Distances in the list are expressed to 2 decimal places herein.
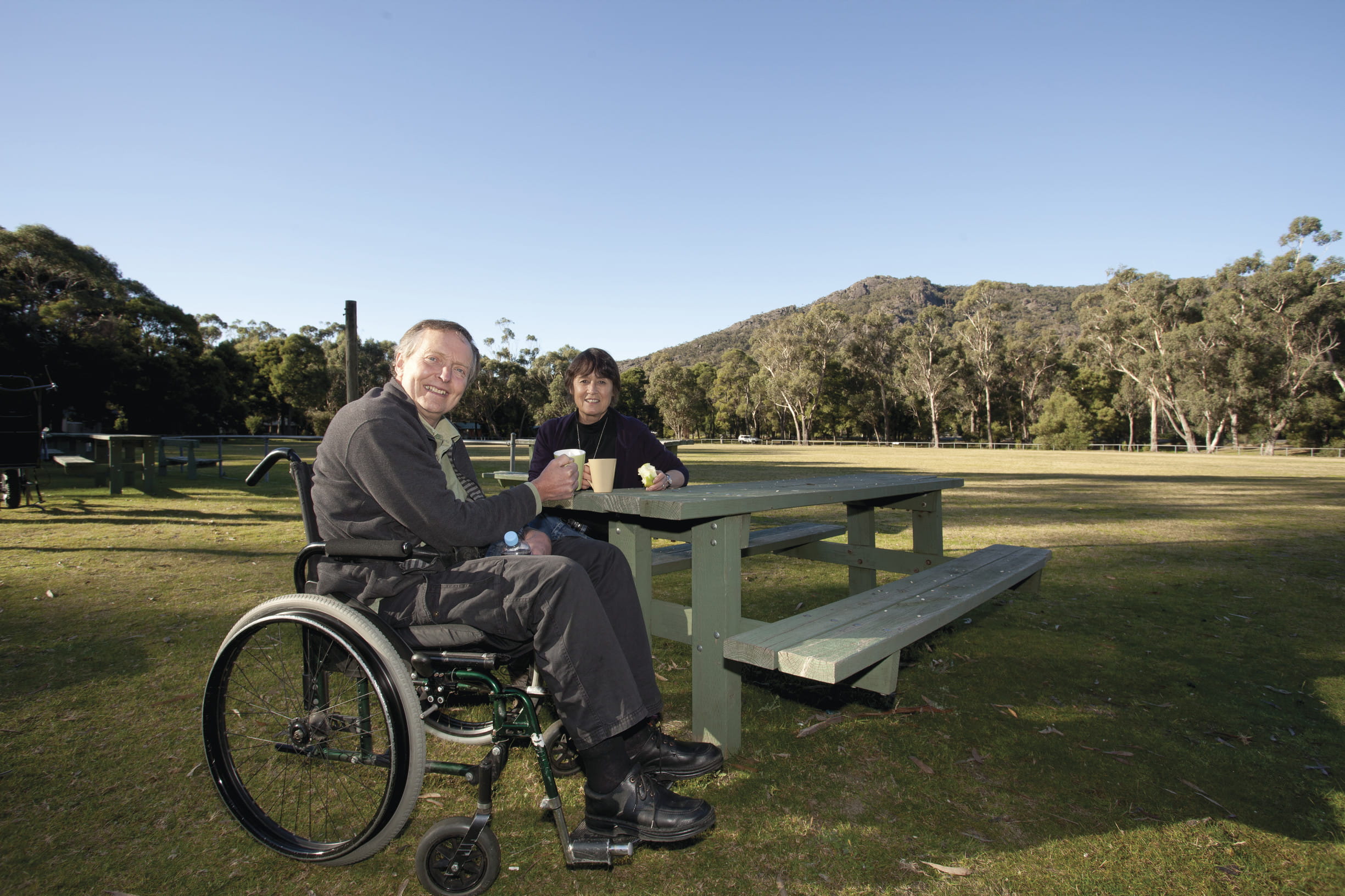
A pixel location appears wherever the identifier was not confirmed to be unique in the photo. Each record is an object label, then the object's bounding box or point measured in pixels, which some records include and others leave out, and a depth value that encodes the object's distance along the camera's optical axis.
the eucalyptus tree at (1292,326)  37.16
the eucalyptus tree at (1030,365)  57.12
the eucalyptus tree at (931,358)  55.81
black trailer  7.43
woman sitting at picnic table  3.31
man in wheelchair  1.73
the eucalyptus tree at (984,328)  55.03
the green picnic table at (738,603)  1.97
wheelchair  1.62
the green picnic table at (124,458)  9.48
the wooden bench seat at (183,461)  12.38
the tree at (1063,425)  46.66
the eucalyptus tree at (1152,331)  42.19
